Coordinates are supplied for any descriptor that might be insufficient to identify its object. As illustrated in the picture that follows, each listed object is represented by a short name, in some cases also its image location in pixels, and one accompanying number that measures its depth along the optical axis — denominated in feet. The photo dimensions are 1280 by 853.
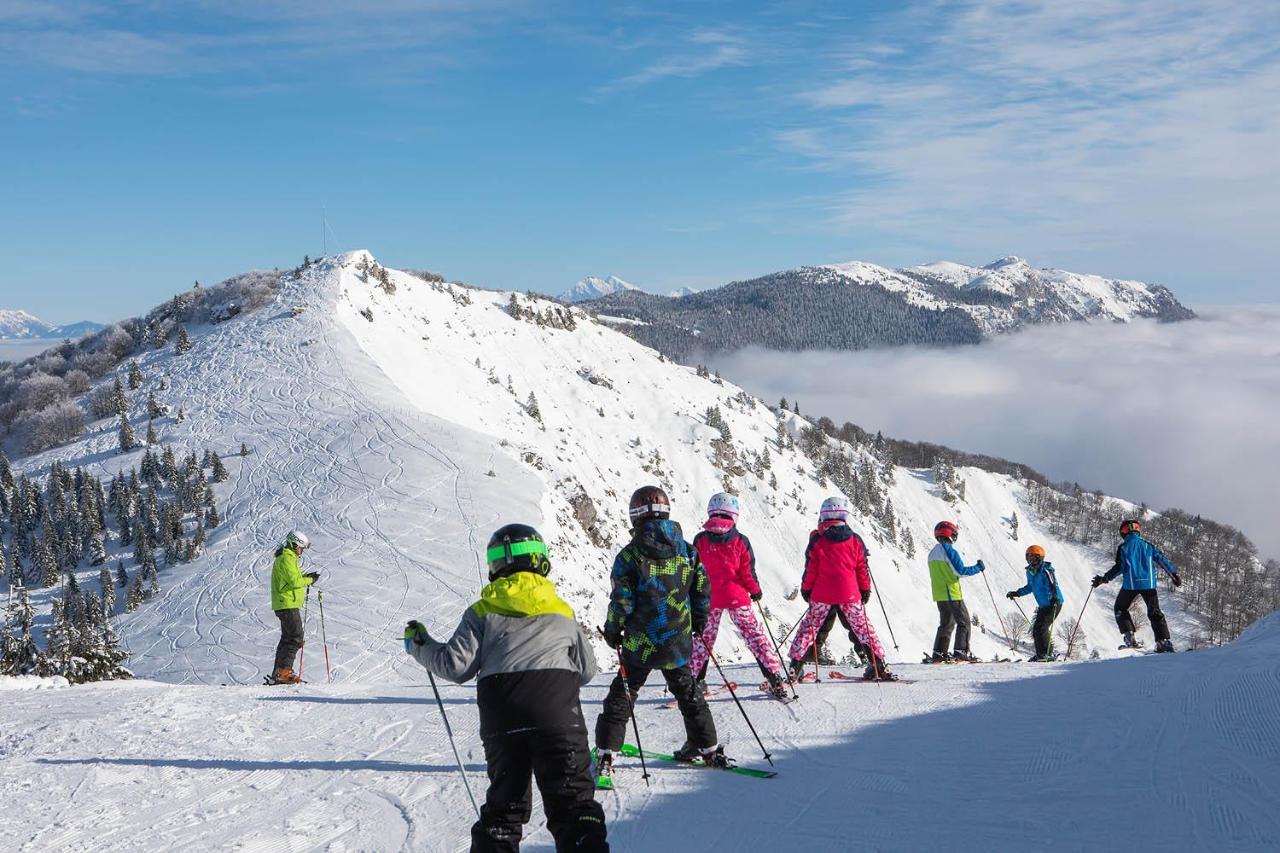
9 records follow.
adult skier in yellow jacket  42.06
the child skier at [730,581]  29.17
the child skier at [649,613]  22.56
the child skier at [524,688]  15.61
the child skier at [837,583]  34.14
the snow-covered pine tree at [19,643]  47.24
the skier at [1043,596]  44.37
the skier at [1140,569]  44.70
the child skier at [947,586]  40.19
